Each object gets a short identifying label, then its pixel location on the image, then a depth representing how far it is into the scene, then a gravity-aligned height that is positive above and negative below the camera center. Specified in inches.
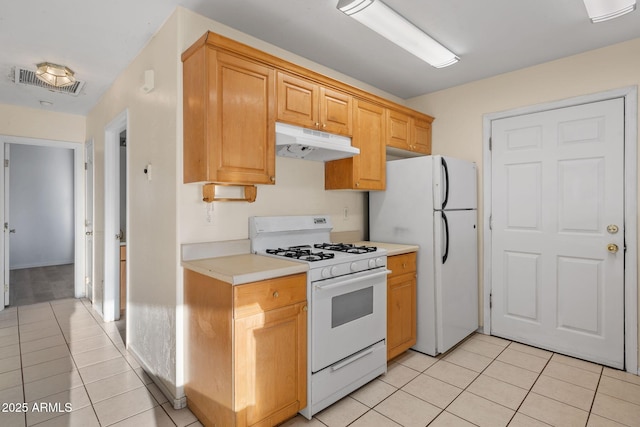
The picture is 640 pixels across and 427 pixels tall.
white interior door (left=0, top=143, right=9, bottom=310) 159.3 -7.7
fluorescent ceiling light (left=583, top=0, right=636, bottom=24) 77.9 +47.1
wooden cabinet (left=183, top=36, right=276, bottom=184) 75.0 +21.5
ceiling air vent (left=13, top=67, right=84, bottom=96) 118.8 +48.7
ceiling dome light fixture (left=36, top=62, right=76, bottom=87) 114.0 +48.1
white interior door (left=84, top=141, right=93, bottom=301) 168.7 -4.1
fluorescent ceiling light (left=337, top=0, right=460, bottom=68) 78.7 +47.9
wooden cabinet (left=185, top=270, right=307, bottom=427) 66.4 -29.7
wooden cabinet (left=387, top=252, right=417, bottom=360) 103.3 -30.5
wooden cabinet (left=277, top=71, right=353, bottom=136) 90.3 +29.9
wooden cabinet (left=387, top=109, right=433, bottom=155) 125.2 +30.0
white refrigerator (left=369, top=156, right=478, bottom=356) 111.0 -8.4
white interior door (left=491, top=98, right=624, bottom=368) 104.8 -7.8
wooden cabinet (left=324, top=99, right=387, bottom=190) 111.5 +16.7
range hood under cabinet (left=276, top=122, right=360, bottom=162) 89.5 +18.1
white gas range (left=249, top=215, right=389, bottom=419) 79.0 -25.1
